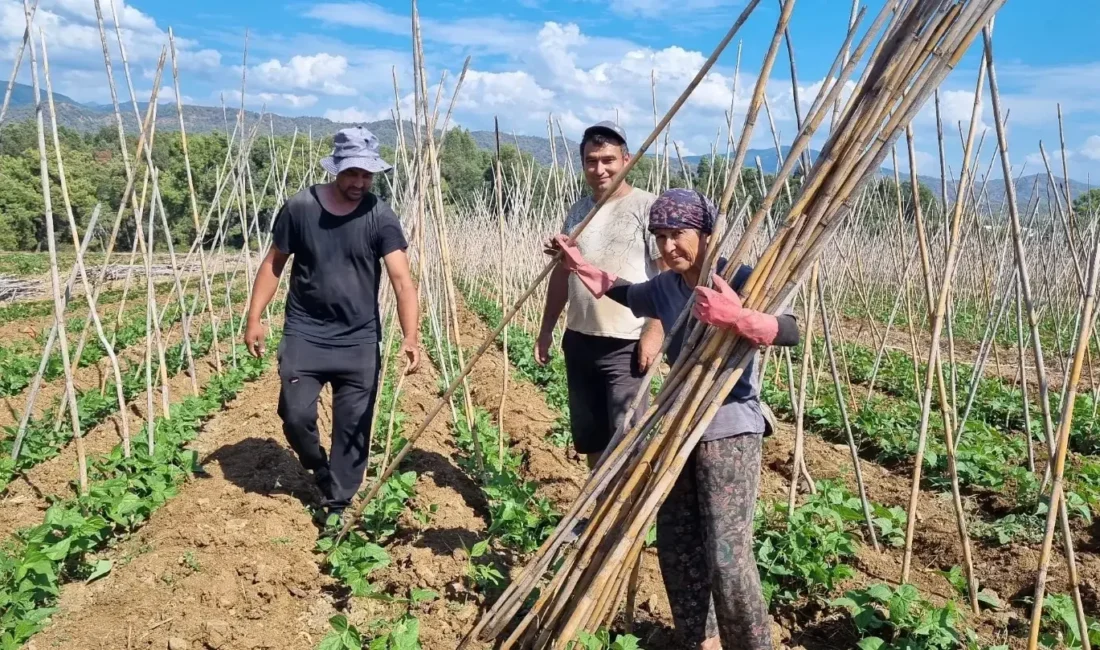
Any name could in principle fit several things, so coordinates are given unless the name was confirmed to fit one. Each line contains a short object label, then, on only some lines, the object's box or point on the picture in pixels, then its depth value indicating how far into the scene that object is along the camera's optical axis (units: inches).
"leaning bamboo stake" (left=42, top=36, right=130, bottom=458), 140.0
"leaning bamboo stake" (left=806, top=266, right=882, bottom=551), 127.2
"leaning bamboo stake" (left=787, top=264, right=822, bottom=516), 129.2
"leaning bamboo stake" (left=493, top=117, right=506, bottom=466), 167.8
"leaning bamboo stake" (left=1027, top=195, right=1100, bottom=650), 81.2
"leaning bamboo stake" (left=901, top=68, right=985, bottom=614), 103.1
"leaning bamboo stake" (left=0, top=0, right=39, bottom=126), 138.2
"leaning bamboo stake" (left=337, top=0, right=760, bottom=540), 80.6
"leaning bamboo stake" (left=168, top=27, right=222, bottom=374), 177.2
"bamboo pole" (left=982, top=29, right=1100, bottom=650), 81.7
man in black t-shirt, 134.8
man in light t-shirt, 120.1
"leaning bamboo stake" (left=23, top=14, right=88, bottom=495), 136.9
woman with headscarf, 84.4
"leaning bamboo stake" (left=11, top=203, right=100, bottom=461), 144.6
